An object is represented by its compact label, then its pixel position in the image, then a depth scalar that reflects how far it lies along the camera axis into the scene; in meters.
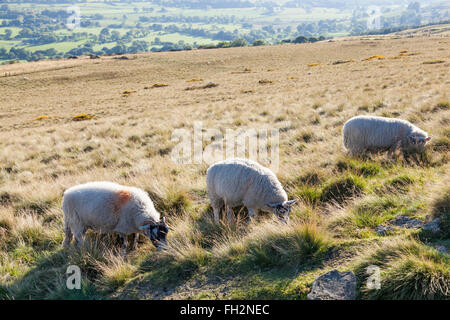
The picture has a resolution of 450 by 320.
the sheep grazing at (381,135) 7.94
